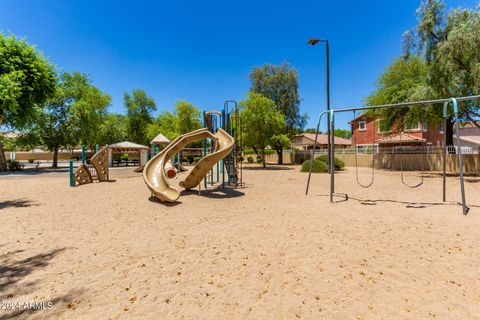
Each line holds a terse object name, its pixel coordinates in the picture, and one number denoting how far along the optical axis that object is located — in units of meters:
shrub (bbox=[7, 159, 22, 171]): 23.23
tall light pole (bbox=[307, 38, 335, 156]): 16.19
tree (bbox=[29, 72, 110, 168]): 24.75
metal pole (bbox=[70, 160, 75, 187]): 12.56
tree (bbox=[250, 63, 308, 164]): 32.22
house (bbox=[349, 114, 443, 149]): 26.28
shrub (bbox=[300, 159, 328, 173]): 18.36
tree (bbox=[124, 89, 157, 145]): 49.06
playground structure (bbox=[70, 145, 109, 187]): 12.92
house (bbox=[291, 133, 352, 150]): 43.56
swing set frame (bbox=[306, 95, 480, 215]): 6.40
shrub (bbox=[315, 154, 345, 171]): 20.76
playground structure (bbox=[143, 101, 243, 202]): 8.66
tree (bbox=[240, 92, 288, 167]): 24.75
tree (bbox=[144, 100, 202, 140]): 38.22
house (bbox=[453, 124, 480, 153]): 38.43
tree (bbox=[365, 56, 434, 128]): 18.78
